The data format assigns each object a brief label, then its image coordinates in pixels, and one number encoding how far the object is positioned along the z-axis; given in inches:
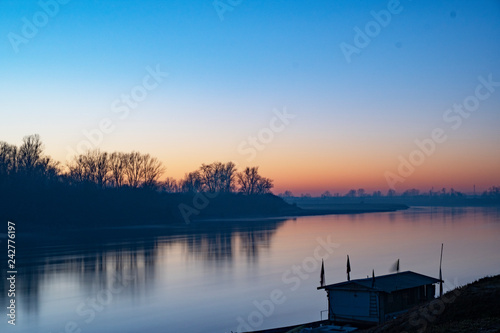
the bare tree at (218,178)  6973.4
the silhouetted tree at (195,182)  7026.6
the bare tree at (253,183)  7440.9
